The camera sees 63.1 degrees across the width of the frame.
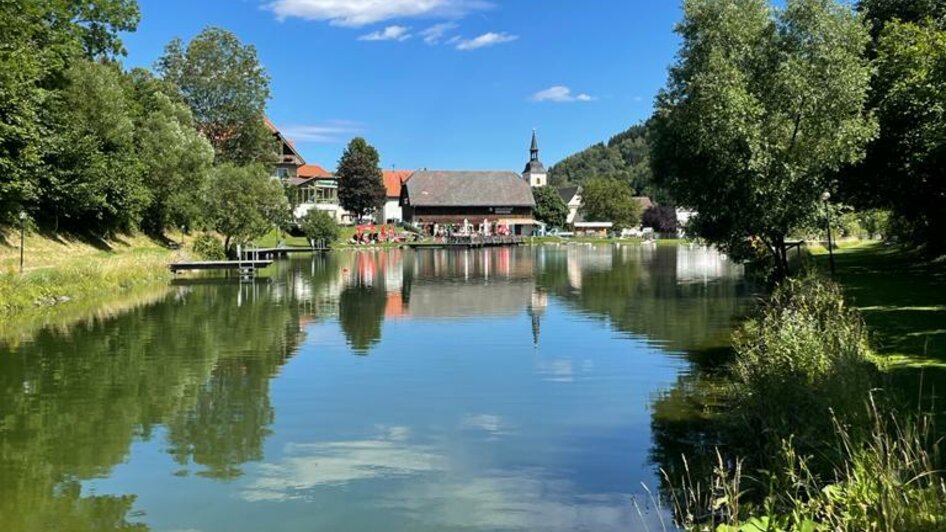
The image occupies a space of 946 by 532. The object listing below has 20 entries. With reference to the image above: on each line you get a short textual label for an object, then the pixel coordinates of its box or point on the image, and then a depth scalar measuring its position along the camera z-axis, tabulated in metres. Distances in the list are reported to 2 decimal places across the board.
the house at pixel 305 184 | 93.75
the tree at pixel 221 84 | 63.84
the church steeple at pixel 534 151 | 140.00
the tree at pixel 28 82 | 30.31
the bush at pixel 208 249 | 49.56
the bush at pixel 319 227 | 77.56
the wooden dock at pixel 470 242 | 91.39
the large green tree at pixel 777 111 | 19.98
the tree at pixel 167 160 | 47.56
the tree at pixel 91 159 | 37.53
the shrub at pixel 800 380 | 8.17
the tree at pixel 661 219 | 133.50
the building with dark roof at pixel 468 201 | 109.50
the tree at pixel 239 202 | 50.31
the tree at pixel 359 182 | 101.31
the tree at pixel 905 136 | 22.45
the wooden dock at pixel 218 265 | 41.86
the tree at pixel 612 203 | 132.50
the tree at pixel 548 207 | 121.88
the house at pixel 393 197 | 124.16
